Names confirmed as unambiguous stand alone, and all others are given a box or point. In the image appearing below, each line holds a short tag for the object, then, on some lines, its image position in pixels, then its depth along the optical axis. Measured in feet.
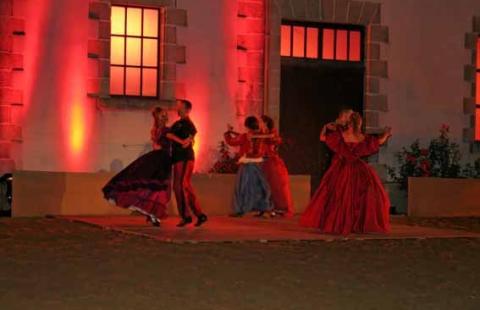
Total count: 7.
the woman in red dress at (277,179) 63.26
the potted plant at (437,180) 67.36
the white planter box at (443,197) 67.26
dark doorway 68.49
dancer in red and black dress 52.06
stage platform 46.73
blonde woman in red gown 50.60
